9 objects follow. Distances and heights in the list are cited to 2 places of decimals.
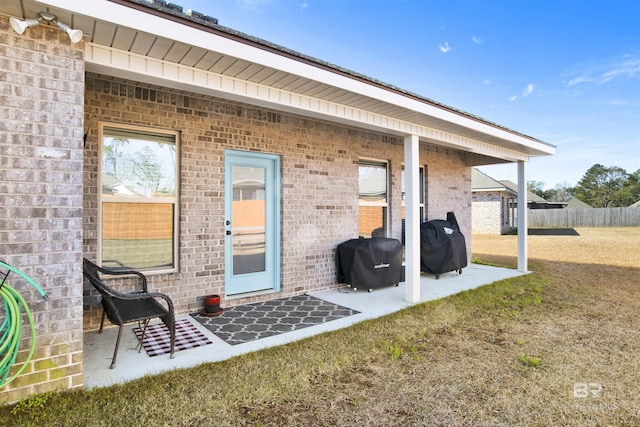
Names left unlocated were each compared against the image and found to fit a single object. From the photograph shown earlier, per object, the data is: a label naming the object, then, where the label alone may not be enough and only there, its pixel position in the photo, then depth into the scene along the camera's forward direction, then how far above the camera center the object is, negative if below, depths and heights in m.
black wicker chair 3.06 -0.89
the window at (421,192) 8.11 +0.55
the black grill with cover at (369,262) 5.89 -0.79
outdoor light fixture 2.29 +1.26
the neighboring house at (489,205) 21.44 +0.68
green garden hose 2.25 -0.72
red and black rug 3.56 -1.33
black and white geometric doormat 3.98 -1.31
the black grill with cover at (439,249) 7.13 -0.67
